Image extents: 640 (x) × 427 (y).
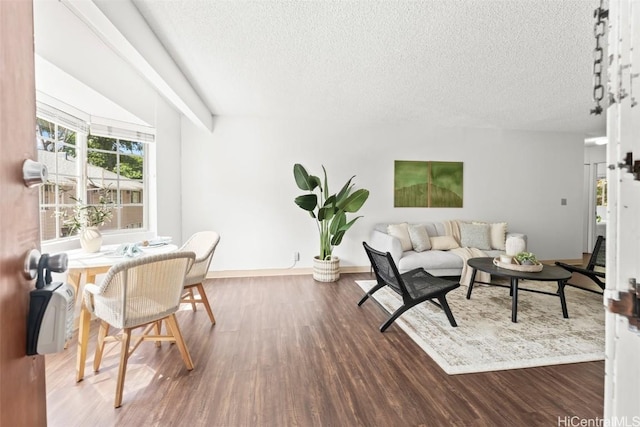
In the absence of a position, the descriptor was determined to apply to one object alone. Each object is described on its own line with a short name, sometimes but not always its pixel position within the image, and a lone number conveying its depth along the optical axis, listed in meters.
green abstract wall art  4.79
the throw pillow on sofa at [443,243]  4.27
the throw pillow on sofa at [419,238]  4.17
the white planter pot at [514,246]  3.12
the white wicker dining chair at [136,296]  1.63
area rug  2.08
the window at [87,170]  2.59
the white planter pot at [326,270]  4.10
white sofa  3.88
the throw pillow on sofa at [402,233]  4.16
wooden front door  0.62
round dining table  1.87
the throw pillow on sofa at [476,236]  4.36
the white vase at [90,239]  2.24
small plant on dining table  2.43
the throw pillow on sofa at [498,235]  4.41
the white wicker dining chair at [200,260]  2.47
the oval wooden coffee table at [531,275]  2.68
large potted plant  3.99
